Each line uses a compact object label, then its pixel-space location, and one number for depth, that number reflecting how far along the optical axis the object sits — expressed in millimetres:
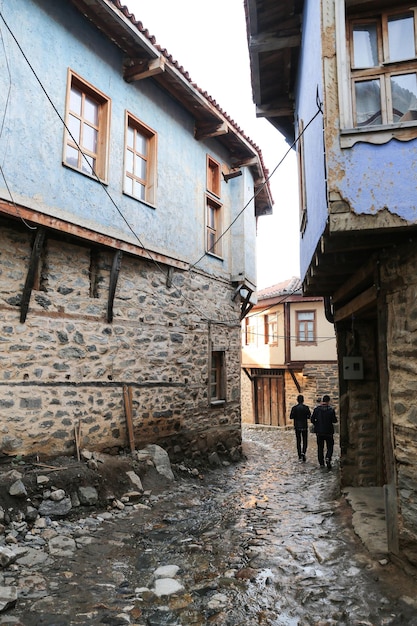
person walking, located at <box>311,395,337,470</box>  9414
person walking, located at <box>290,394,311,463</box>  10812
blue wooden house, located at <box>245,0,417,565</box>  3709
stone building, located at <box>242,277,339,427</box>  18141
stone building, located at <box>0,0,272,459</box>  5938
